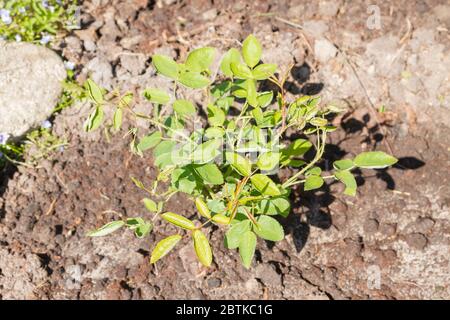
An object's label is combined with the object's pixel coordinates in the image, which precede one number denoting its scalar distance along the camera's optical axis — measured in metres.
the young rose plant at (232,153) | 1.37
